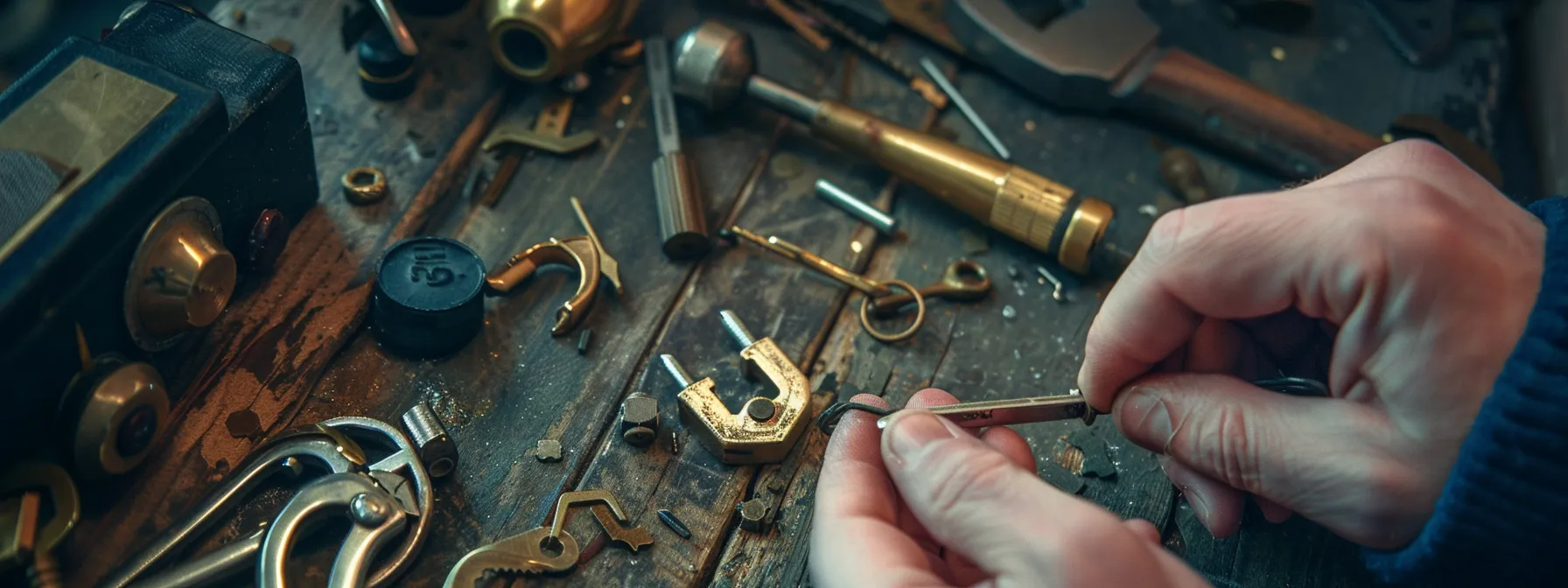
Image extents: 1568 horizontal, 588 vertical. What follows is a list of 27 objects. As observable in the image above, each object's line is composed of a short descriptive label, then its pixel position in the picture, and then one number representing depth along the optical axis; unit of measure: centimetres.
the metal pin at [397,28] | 62
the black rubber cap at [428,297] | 57
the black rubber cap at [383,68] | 63
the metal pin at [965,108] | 66
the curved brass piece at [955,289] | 61
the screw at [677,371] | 58
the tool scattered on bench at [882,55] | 67
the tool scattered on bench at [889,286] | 60
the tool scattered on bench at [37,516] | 51
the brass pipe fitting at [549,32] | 63
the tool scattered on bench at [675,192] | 61
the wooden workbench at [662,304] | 55
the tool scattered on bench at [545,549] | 53
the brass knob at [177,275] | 53
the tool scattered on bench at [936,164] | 61
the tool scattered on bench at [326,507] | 52
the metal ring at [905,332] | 60
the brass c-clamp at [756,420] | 56
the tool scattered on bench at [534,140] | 63
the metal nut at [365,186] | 61
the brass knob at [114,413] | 51
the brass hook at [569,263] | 59
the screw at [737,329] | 59
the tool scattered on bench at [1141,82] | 64
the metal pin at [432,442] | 55
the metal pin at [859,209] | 63
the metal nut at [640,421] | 56
